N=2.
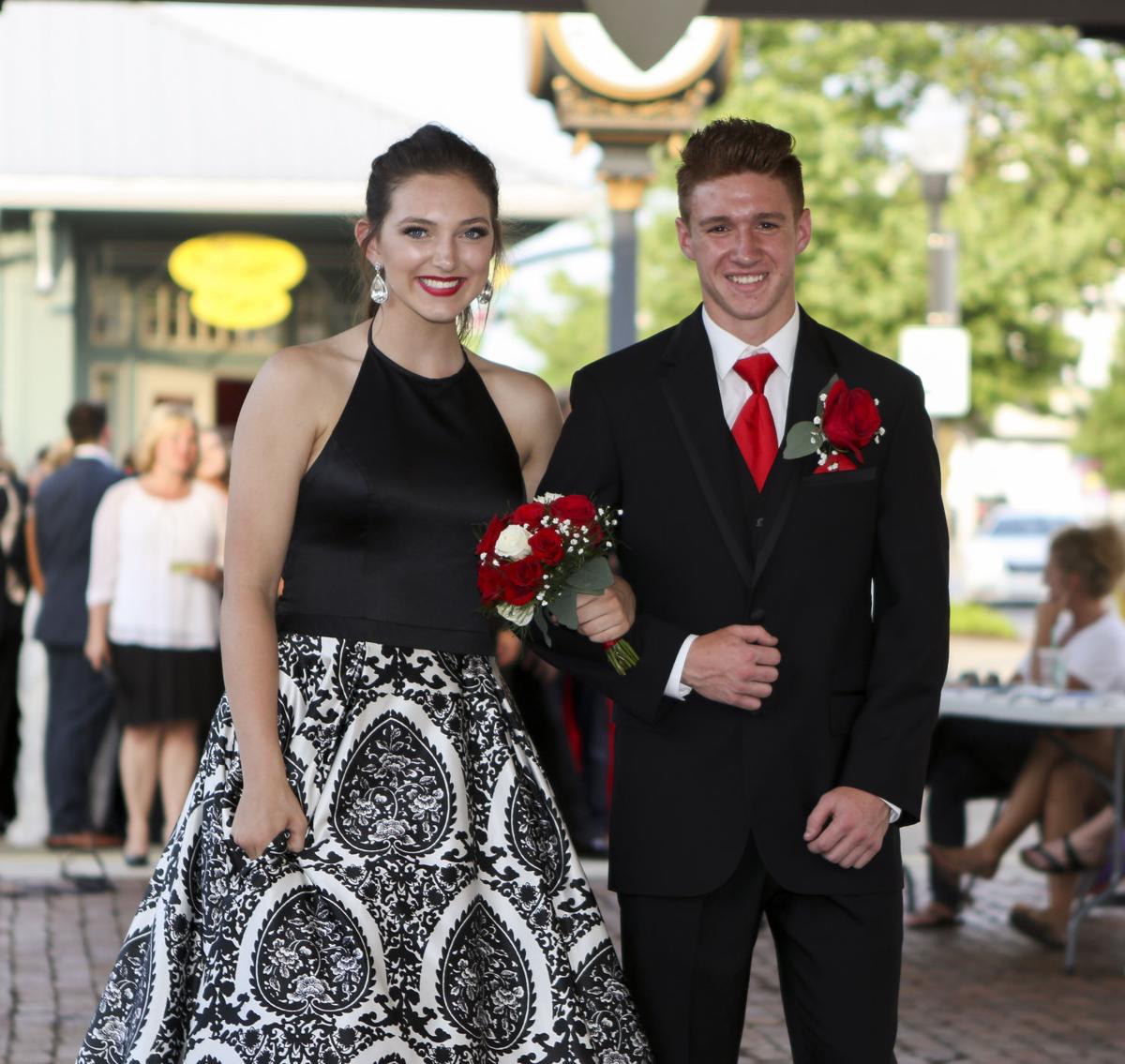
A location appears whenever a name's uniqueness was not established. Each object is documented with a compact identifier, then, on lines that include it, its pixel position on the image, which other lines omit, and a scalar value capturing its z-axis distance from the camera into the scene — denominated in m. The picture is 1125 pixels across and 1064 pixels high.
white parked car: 37.00
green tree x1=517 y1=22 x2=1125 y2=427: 29.92
